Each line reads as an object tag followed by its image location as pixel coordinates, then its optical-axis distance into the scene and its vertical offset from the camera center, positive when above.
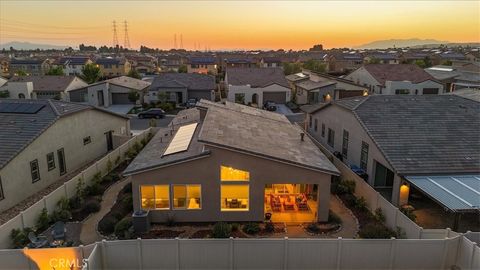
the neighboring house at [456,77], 56.58 -3.42
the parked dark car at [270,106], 54.11 -7.56
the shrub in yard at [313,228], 18.56 -8.88
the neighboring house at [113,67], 100.35 -3.08
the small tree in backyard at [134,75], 82.58 -4.34
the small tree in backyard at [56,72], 77.87 -3.51
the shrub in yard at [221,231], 17.16 -8.34
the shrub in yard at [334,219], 19.56 -8.84
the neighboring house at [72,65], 99.19 -2.55
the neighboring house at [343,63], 102.69 -1.81
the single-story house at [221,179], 18.77 -6.44
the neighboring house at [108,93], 56.64 -5.98
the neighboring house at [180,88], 58.17 -5.25
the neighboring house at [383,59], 110.78 -0.59
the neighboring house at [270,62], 110.98 -1.67
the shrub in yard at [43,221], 18.38 -8.50
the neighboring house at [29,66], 101.56 -2.95
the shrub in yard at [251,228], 18.28 -8.74
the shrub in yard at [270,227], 18.52 -8.82
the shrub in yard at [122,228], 18.06 -8.65
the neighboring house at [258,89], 58.38 -5.33
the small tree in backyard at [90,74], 74.62 -3.75
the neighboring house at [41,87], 55.53 -4.94
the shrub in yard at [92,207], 20.84 -8.77
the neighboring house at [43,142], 21.73 -6.07
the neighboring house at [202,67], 99.44 -2.93
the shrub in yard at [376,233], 16.11 -7.95
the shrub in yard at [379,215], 18.81 -8.32
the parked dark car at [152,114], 49.38 -7.91
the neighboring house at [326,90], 56.59 -5.35
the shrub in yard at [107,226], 18.50 -8.74
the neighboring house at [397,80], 55.22 -3.63
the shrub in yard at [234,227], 18.61 -8.79
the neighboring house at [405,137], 20.91 -5.36
